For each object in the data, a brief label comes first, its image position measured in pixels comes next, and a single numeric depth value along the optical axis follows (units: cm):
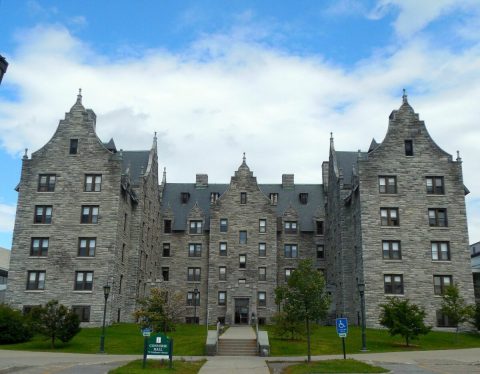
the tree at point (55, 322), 3167
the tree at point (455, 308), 3716
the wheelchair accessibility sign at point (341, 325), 2386
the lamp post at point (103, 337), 2975
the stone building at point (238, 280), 4488
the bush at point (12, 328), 3381
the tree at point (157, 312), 3281
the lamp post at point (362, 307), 2967
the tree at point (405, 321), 3228
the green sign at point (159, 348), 2106
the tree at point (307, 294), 2633
